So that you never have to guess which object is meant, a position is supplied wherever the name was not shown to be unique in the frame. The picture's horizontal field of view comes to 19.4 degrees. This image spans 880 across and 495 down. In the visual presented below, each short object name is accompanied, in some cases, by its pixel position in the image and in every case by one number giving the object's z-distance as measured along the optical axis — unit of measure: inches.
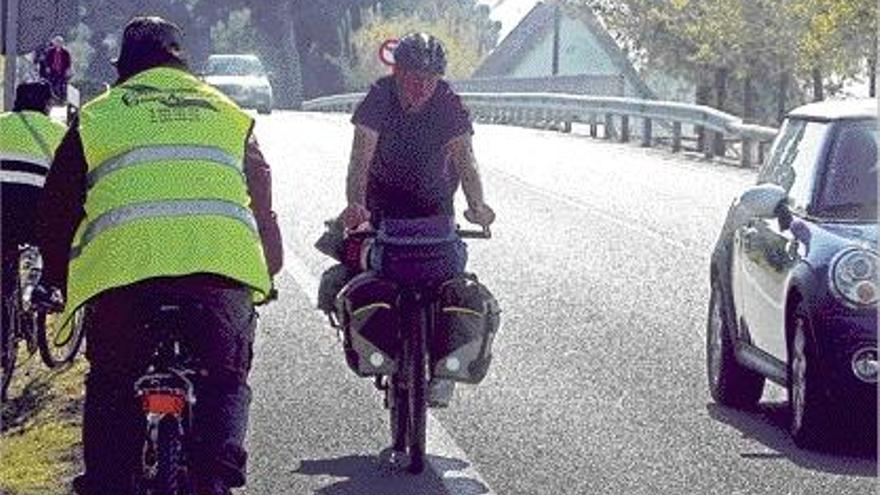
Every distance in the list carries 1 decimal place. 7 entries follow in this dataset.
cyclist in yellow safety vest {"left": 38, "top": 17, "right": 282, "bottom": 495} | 287.9
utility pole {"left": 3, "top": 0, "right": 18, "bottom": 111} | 584.1
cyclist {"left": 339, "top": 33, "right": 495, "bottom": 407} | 427.8
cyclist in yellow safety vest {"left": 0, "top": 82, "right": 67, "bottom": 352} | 514.6
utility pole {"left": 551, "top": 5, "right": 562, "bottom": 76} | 3783.7
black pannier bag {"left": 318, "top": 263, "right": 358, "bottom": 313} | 451.5
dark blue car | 445.1
